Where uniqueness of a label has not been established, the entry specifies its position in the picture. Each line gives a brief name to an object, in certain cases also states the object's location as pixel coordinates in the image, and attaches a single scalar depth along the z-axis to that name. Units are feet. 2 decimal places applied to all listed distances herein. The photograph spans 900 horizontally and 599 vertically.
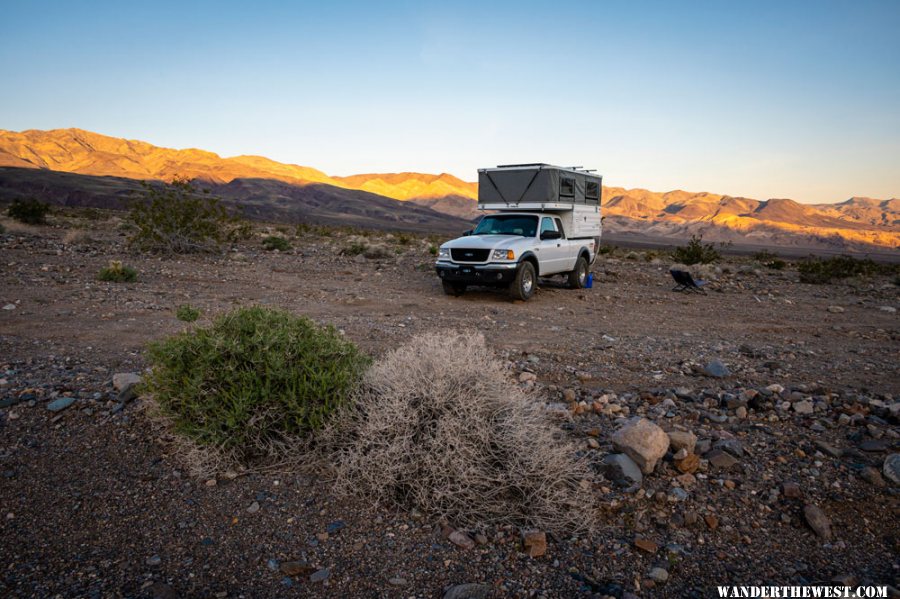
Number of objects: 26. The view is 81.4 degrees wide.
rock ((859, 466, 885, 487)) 11.13
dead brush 10.07
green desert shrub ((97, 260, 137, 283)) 33.83
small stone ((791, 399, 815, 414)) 14.76
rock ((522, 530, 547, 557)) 9.22
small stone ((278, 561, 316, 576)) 8.63
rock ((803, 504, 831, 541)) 9.83
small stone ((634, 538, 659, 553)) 9.36
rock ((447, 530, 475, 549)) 9.33
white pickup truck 34.47
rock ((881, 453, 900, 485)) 11.10
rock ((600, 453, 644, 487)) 11.19
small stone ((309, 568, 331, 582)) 8.54
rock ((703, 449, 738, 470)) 11.93
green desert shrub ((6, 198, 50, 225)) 65.57
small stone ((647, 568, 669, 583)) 8.68
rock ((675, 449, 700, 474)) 11.68
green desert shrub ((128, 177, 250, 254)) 50.39
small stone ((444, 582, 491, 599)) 8.11
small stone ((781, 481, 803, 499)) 10.85
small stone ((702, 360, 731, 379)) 18.51
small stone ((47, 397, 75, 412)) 13.26
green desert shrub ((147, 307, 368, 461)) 11.29
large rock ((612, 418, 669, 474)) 11.55
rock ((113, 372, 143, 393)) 14.20
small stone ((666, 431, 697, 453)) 12.27
